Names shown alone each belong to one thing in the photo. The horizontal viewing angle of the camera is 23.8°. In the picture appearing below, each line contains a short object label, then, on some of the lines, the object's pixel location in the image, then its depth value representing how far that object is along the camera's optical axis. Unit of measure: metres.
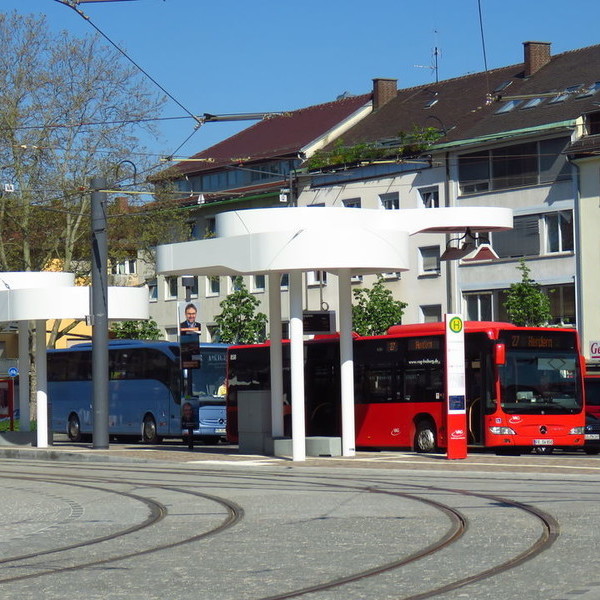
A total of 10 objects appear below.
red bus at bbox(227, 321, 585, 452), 30.52
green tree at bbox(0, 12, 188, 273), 46.53
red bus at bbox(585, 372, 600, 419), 35.44
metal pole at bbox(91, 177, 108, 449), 32.94
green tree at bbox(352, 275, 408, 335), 57.31
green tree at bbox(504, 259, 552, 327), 50.84
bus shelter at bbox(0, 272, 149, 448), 32.69
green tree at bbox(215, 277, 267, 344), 61.34
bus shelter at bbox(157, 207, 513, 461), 25.83
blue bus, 42.53
